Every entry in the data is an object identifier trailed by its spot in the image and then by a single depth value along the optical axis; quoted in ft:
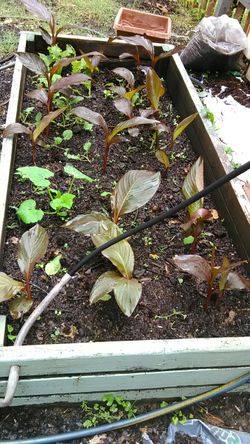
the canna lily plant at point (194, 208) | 5.58
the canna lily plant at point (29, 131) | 6.23
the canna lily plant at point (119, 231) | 4.65
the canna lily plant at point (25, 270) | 4.60
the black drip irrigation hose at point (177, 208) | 3.02
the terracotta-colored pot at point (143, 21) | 10.35
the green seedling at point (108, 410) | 4.78
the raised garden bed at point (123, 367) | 4.04
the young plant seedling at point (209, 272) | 4.88
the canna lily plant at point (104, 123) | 6.32
